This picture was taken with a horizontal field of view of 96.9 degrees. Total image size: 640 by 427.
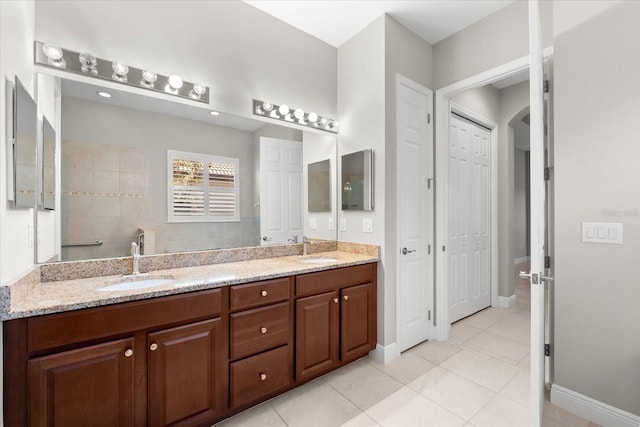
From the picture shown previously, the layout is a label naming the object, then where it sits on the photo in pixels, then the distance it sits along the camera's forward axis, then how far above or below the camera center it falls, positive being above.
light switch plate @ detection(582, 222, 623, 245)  1.61 -0.11
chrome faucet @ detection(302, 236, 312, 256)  2.60 -0.28
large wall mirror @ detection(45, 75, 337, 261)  1.67 +0.26
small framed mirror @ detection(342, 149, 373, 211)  2.46 +0.30
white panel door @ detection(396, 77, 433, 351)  2.50 -0.02
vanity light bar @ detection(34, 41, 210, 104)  1.53 +0.86
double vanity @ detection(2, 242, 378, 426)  1.16 -0.64
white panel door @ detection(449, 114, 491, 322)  3.21 -0.05
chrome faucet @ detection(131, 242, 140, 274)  1.74 -0.26
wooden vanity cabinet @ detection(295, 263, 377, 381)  1.95 -0.78
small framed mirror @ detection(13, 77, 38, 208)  1.26 +0.32
